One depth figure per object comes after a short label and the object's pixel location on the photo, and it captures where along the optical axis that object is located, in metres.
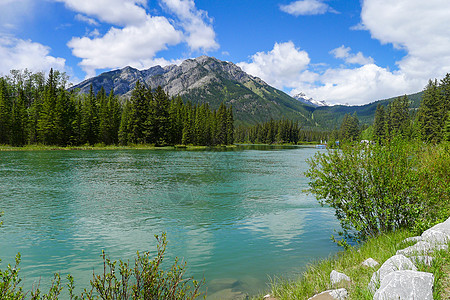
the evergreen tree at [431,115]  67.12
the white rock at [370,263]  6.77
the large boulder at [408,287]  4.09
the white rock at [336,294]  5.30
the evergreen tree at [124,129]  89.75
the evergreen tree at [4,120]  71.12
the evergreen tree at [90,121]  85.81
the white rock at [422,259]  5.65
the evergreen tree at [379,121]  115.82
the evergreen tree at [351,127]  150.82
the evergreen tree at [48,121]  74.19
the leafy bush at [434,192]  8.68
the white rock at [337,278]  6.16
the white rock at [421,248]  6.37
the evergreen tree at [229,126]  129.75
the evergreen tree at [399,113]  105.94
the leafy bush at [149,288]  4.85
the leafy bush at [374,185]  9.08
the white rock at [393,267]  5.27
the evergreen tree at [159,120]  91.94
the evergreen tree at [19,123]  72.41
